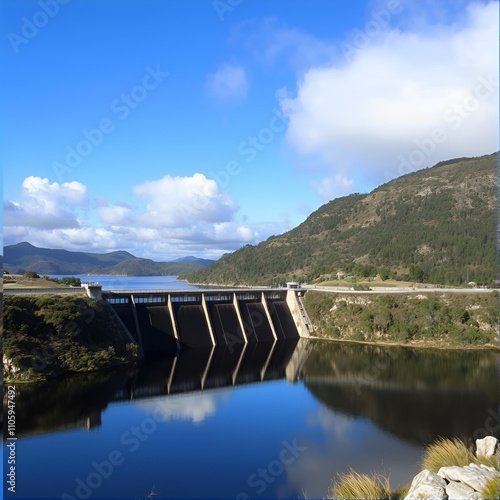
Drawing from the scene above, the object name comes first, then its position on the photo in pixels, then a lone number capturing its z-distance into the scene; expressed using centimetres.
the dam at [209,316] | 6762
